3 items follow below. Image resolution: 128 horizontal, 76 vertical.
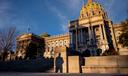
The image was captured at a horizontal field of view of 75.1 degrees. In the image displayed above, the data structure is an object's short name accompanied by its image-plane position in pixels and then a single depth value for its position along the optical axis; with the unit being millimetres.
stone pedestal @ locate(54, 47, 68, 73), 10923
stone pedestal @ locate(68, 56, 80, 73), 10595
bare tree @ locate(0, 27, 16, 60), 23709
